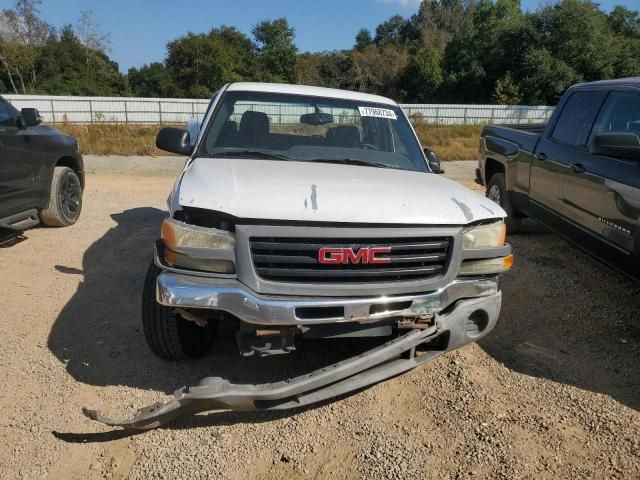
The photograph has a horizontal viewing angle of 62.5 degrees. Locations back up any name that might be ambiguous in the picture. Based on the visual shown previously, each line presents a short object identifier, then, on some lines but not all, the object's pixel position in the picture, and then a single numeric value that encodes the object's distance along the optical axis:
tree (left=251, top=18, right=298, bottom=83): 52.75
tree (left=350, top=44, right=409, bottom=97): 53.50
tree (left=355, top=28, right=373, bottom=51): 86.89
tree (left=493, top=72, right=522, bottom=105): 40.69
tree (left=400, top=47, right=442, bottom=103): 49.47
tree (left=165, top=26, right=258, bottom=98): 48.16
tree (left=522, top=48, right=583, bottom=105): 40.38
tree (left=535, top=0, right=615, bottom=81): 40.84
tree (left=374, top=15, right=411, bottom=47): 82.32
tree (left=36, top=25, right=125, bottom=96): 47.47
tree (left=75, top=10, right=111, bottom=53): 51.88
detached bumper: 2.48
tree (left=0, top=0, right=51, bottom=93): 45.03
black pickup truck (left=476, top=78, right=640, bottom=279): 3.79
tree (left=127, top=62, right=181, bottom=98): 49.53
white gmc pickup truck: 2.56
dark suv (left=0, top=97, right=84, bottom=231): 5.37
